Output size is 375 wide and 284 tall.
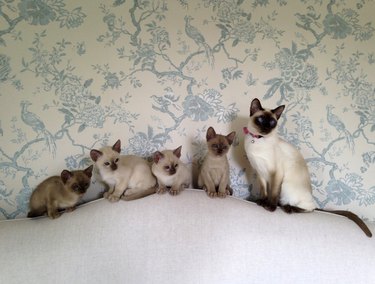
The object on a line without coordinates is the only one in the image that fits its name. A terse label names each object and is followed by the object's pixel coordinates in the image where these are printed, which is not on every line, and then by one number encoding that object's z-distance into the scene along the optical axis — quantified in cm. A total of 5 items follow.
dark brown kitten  119
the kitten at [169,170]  123
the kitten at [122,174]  121
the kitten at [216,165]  125
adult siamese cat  120
